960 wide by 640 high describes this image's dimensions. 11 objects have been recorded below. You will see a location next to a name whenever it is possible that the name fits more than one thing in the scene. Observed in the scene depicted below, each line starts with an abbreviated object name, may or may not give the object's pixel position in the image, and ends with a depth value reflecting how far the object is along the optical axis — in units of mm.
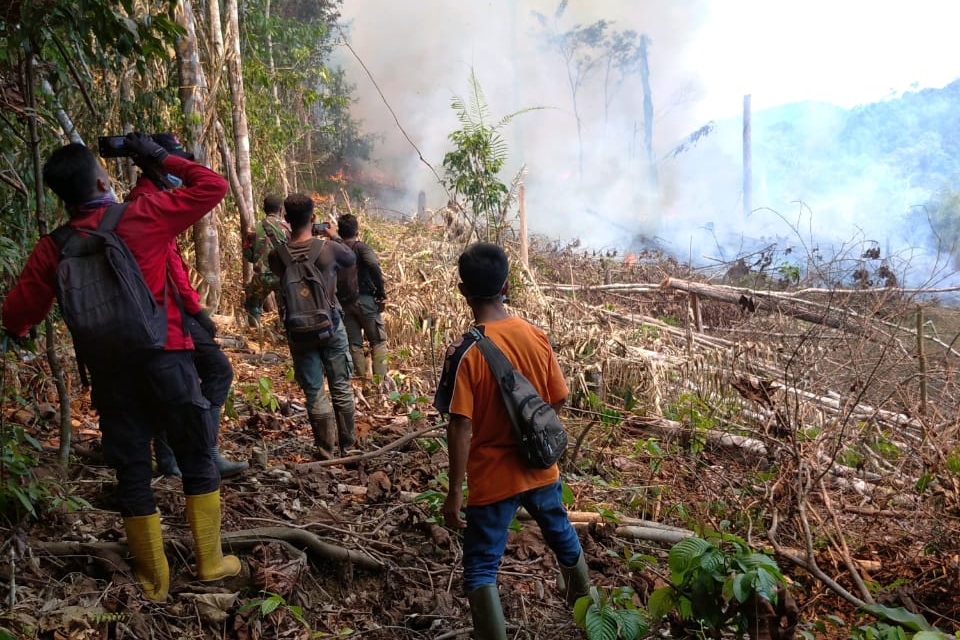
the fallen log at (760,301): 5980
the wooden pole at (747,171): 25344
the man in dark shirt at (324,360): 4098
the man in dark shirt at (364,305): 6035
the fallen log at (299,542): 2861
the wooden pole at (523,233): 9015
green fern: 7824
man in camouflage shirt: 5984
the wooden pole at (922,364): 4170
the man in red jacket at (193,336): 2648
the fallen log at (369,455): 4055
